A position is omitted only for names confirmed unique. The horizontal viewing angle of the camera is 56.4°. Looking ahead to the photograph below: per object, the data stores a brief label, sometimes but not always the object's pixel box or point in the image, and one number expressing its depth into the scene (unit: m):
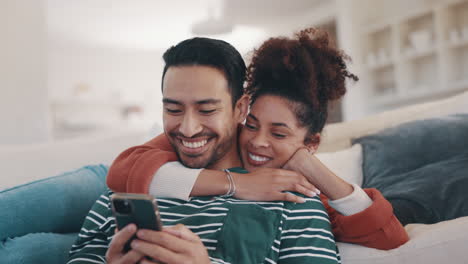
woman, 0.98
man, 0.91
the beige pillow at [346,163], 1.67
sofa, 0.98
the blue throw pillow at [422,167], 1.35
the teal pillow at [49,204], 1.16
